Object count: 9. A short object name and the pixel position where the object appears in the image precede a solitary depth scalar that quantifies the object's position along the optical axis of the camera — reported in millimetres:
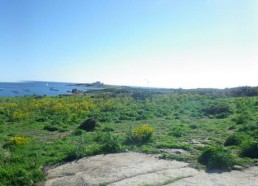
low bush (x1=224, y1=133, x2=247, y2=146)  9844
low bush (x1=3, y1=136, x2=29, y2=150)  9578
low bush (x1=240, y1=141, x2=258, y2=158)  8329
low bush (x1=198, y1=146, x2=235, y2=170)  7391
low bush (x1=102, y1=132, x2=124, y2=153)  8967
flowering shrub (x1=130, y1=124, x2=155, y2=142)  10141
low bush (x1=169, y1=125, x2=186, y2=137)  11605
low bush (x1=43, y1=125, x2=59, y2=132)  14100
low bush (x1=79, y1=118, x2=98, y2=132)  13490
